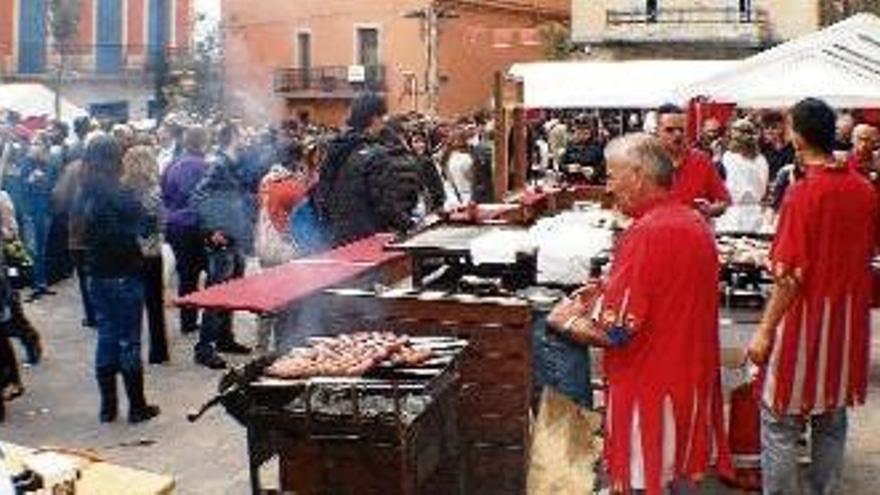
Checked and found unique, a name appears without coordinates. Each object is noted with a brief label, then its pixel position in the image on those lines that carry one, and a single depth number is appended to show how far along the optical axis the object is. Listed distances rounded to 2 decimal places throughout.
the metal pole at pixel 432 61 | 40.67
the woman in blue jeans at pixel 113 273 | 7.86
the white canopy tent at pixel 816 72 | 10.69
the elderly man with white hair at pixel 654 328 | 4.52
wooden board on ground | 4.54
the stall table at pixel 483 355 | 5.86
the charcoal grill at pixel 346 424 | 4.99
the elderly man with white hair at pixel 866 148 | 9.30
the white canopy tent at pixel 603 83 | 22.30
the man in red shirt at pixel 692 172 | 8.10
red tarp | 5.66
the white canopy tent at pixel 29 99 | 26.00
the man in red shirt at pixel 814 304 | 5.30
